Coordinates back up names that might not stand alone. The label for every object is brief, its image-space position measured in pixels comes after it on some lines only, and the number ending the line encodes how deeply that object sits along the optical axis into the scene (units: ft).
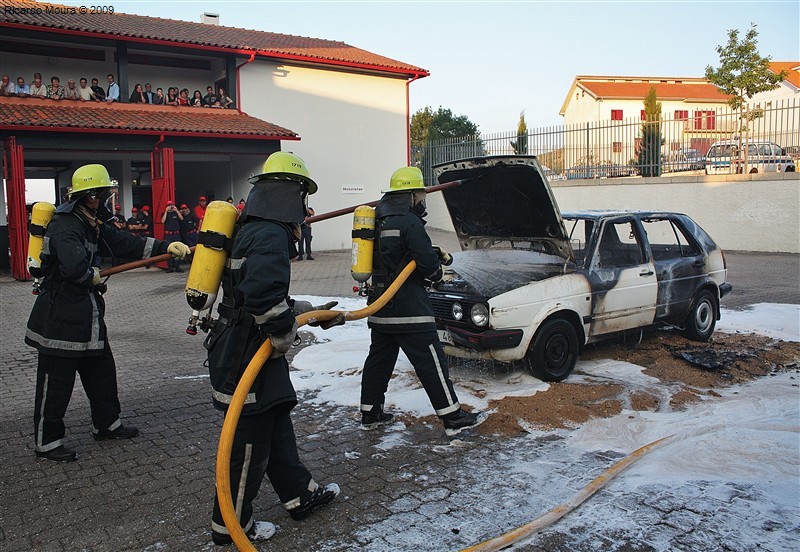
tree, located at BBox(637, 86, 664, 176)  60.44
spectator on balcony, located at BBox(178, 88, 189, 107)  65.04
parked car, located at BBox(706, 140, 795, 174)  54.95
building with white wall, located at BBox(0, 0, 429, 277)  55.88
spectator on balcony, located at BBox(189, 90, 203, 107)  65.46
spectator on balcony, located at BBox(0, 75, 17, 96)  56.03
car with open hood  19.76
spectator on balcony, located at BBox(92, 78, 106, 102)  60.08
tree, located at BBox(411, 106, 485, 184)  74.04
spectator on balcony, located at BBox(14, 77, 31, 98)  57.15
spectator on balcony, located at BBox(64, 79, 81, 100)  58.85
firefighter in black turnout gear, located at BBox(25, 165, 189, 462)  15.33
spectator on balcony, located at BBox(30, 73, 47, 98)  58.03
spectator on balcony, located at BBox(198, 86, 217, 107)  65.87
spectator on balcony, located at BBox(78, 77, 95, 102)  59.91
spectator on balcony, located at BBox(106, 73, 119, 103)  60.54
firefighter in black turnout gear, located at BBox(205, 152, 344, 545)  11.11
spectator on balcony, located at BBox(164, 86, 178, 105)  64.49
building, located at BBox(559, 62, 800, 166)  57.31
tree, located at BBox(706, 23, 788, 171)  70.44
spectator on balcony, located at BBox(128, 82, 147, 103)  62.18
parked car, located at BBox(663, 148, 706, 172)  59.77
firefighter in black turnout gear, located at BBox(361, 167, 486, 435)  16.26
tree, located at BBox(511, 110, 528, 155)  67.21
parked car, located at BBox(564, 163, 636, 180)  64.39
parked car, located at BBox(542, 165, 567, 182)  69.05
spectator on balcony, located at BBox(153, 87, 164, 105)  63.46
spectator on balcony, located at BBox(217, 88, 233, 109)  66.28
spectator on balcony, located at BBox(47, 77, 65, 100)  57.93
